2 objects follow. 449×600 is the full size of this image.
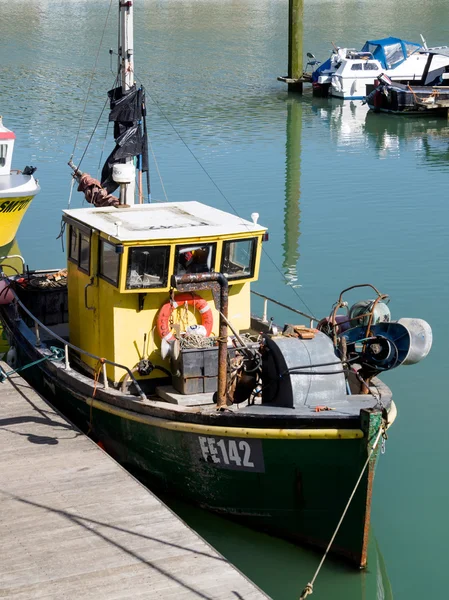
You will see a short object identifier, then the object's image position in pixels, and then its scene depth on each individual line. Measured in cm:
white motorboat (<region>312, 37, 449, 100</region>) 4450
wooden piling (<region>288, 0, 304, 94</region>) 4288
